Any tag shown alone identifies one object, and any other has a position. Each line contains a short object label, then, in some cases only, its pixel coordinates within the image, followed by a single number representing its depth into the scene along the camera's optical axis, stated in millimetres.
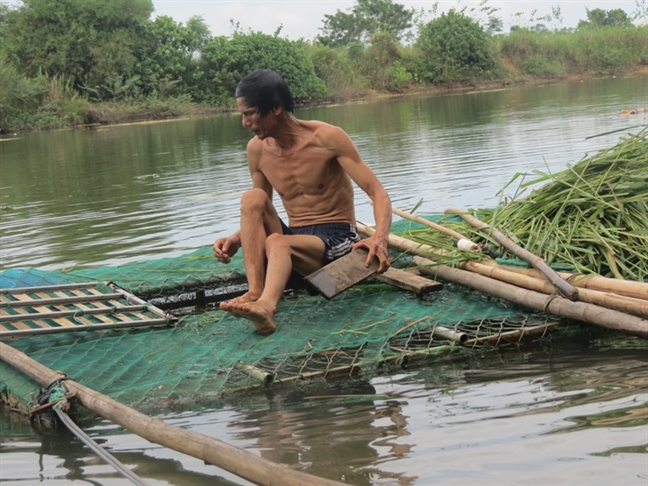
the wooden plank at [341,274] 3879
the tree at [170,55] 35344
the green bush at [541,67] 43125
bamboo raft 3465
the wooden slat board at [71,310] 4012
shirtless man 3906
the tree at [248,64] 36438
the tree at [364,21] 57562
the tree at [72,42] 34531
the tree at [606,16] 63156
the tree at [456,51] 41656
